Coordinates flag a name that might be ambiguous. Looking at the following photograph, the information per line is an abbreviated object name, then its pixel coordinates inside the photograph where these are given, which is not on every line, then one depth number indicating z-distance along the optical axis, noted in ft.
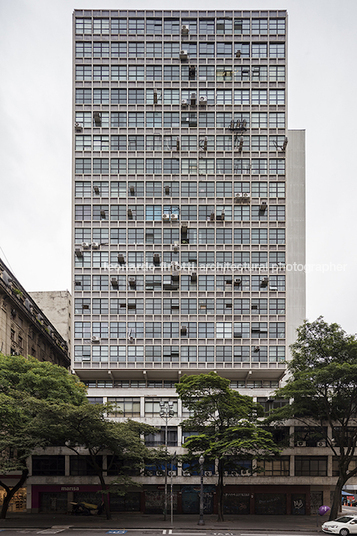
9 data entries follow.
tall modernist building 202.80
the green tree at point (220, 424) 146.72
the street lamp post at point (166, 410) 153.07
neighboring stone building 202.80
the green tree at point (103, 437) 138.62
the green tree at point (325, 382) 146.29
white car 121.90
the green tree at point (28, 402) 139.23
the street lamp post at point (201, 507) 138.88
